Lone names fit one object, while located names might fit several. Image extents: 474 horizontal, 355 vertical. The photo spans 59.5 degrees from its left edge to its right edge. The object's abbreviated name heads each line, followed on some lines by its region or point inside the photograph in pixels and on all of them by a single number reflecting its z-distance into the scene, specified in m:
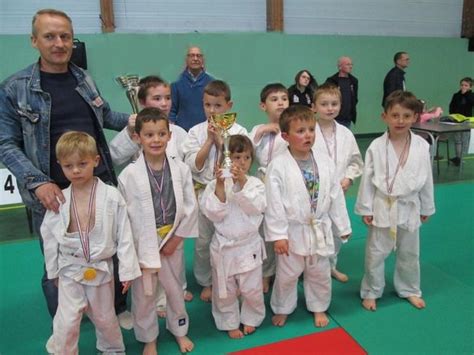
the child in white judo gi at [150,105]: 2.86
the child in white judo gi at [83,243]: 2.23
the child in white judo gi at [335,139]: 3.13
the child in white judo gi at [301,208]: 2.74
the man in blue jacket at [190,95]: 4.79
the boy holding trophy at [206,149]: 2.91
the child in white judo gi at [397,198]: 2.96
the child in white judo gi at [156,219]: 2.45
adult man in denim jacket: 2.27
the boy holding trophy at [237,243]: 2.58
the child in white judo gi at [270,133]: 3.14
